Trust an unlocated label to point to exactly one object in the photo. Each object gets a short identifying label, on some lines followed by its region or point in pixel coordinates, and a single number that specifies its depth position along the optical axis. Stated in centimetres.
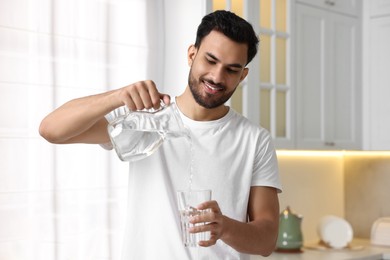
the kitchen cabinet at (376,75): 457
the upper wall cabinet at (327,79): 421
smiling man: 224
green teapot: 412
